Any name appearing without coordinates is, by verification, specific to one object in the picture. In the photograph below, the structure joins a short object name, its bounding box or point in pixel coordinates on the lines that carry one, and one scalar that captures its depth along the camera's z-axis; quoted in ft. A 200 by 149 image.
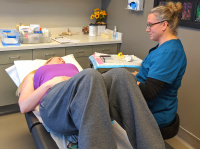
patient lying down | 3.30
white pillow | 6.66
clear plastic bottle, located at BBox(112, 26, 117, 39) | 9.91
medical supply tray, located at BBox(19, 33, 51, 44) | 8.21
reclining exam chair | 4.17
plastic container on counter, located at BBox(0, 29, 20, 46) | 7.84
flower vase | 10.55
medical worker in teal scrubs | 4.33
